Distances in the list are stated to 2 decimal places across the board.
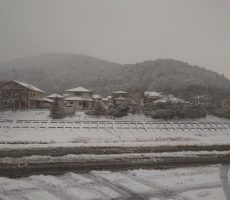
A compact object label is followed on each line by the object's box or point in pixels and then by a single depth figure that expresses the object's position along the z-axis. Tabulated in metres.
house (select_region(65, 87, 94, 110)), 51.45
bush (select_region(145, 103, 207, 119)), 37.84
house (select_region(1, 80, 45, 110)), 41.78
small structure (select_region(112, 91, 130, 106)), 65.56
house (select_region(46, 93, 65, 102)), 59.23
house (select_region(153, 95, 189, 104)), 43.42
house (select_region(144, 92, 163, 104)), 54.87
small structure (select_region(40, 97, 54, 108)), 53.40
